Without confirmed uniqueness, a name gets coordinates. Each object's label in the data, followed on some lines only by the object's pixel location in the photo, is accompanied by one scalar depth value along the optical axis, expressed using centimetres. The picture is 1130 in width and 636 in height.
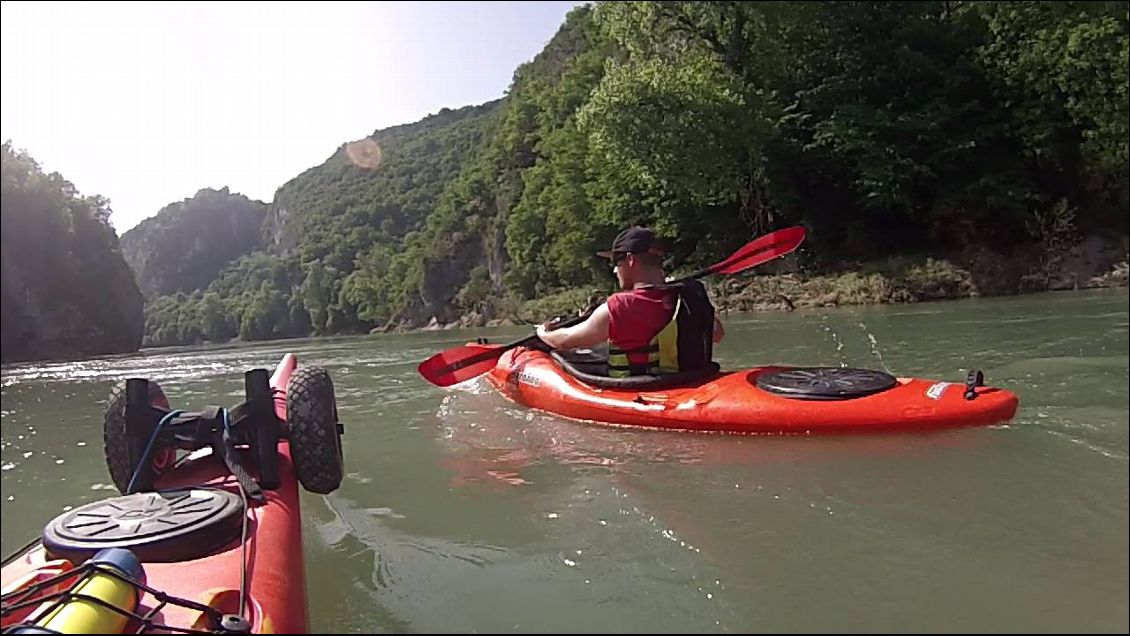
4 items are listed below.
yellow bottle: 162
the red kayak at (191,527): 178
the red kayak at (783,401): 382
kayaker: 481
